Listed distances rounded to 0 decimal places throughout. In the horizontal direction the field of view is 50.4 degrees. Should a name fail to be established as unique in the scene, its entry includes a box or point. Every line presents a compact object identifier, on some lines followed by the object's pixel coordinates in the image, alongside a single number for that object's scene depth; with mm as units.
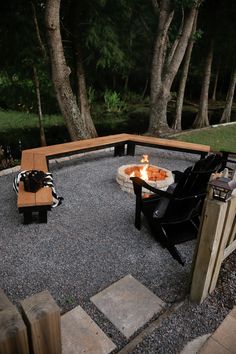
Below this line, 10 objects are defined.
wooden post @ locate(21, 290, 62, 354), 1250
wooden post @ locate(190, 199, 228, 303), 2137
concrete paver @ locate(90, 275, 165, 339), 2354
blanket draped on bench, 4057
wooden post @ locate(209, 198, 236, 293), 2252
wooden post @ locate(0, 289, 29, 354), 1166
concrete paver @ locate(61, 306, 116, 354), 2094
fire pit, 4652
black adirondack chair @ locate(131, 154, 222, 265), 3166
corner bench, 3619
